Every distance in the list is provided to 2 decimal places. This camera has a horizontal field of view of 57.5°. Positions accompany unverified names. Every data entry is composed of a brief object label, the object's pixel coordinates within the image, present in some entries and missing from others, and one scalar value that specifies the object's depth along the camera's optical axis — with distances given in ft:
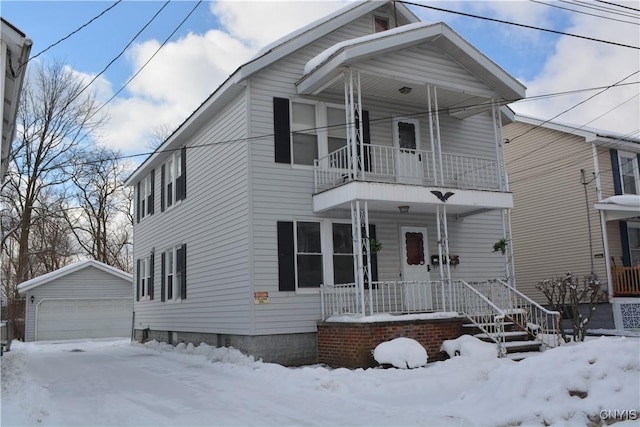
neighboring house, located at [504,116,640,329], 66.13
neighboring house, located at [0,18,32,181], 28.14
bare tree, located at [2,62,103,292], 107.52
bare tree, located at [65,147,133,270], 132.26
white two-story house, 42.75
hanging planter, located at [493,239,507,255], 48.11
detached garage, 91.45
